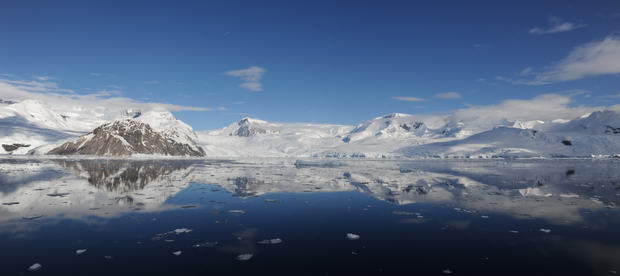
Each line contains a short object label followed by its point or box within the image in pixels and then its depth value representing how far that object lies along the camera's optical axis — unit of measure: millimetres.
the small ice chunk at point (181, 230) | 14930
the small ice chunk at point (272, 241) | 13539
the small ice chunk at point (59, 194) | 24666
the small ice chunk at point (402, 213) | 19328
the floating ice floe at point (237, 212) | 19406
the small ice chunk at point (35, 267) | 10296
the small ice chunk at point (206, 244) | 13016
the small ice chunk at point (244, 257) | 11453
